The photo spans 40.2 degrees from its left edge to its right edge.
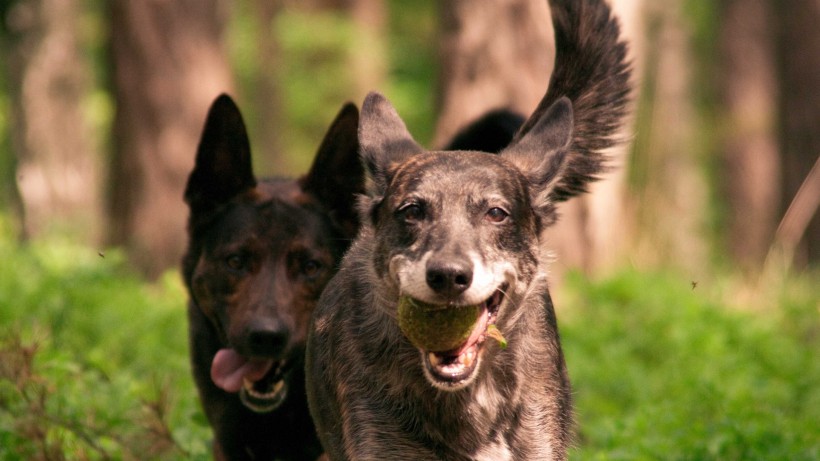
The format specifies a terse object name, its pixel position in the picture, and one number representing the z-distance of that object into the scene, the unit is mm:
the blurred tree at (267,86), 25422
